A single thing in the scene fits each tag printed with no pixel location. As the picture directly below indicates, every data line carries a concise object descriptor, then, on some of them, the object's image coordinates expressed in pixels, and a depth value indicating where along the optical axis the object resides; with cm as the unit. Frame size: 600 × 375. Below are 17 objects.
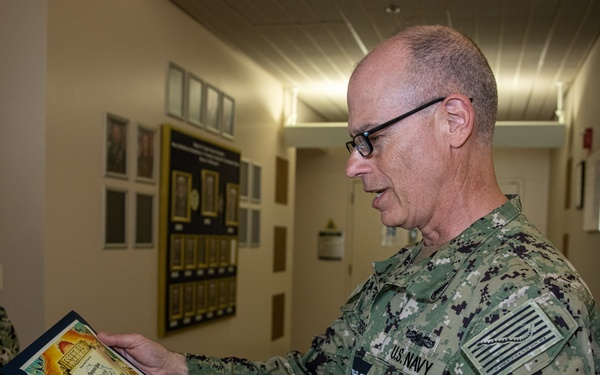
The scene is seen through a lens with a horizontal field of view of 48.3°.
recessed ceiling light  440
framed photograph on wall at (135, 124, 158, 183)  399
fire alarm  522
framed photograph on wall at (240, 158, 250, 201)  576
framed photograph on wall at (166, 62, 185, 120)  440
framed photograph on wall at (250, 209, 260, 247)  604
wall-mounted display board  432
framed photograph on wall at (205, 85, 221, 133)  502
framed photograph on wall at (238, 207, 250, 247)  575
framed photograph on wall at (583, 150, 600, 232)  472
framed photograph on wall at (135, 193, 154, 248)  398
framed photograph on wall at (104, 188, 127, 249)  361
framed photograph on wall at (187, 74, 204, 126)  471
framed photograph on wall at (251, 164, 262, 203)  608
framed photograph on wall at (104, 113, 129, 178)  362
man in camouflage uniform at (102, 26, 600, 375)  113
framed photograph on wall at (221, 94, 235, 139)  532
